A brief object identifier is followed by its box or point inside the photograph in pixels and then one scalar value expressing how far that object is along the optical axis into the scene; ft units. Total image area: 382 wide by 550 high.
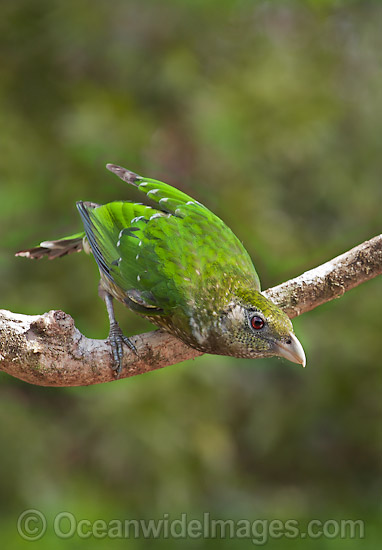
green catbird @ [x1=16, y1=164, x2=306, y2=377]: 16.05
